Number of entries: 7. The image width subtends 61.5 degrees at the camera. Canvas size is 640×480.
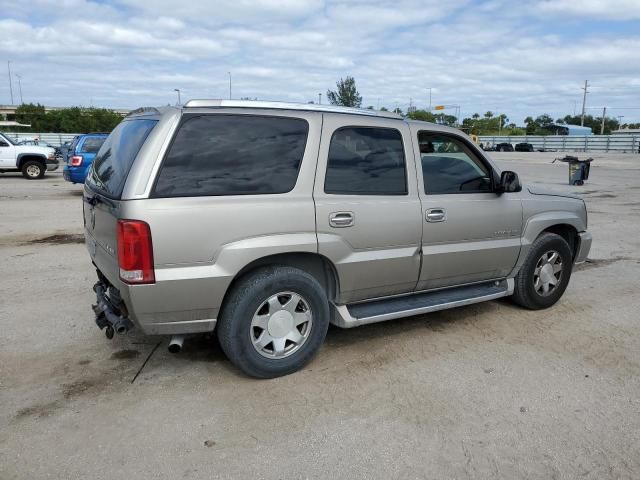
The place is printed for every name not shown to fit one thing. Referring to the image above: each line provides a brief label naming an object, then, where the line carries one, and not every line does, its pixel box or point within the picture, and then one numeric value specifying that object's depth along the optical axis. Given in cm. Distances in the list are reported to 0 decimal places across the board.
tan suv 337
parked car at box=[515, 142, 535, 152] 6118
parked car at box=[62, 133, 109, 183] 1519
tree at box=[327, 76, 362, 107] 5316
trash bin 1920
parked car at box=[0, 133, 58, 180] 1906
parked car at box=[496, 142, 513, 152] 6212
